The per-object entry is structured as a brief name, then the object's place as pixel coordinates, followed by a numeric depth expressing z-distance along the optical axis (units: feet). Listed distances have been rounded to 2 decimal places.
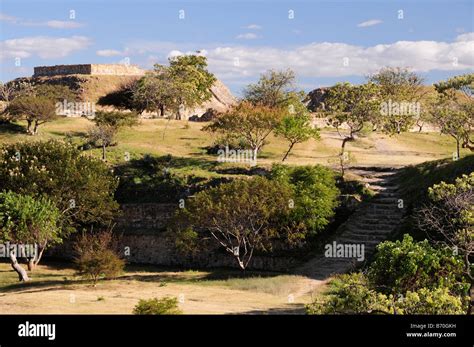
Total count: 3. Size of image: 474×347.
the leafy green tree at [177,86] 266.57
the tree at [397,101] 166.71
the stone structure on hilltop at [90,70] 371.76
